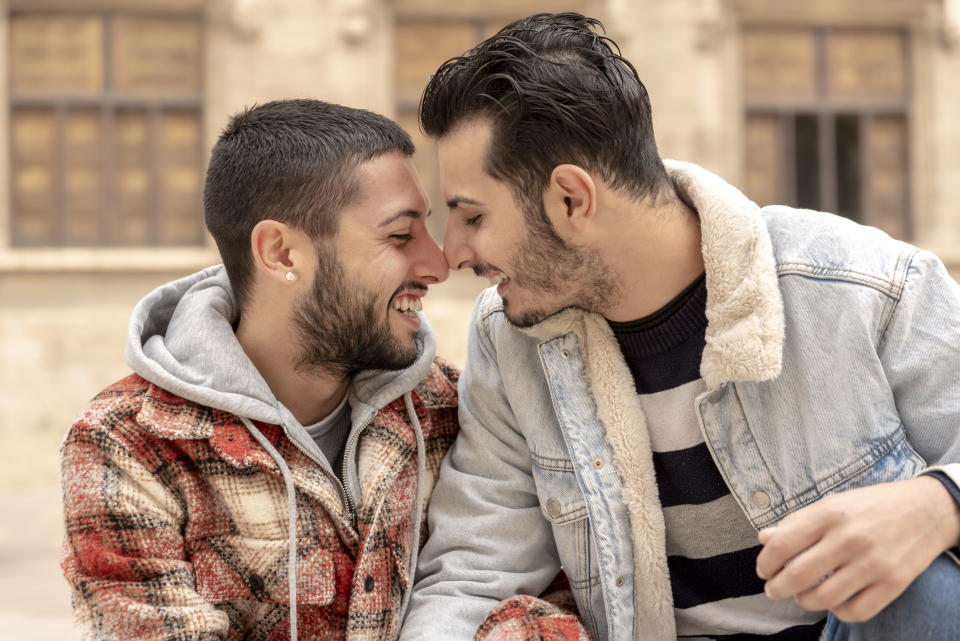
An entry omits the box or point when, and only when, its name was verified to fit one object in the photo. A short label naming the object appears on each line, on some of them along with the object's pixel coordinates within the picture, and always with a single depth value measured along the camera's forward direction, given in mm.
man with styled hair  2359
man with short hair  2367
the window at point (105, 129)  9031
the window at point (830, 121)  9836
